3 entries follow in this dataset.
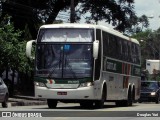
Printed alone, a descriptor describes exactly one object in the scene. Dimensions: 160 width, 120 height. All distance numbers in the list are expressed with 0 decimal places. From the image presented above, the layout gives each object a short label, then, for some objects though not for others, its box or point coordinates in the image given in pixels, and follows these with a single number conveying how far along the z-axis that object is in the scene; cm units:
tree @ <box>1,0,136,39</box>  4625
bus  2545
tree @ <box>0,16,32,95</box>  3595
